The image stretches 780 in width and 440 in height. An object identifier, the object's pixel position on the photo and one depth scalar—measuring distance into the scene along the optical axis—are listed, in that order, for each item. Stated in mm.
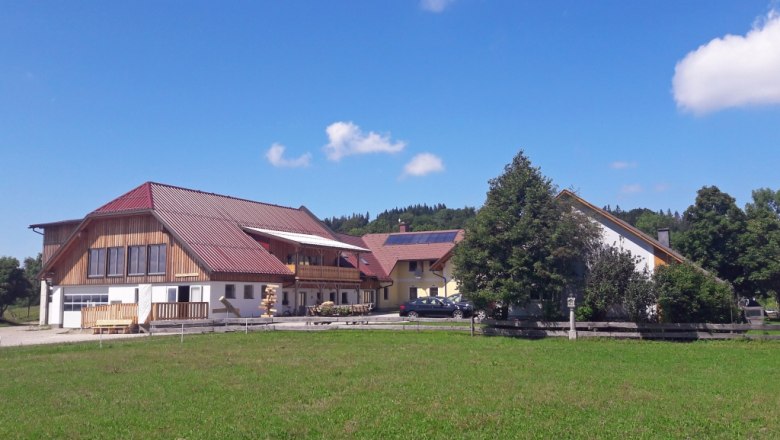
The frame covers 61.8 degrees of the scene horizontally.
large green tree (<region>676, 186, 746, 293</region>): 46719
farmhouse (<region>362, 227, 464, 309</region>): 63625
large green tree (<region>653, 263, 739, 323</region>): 27734
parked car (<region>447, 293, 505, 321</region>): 30250
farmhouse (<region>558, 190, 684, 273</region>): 31547
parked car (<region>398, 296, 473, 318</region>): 43062
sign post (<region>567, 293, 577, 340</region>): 27297
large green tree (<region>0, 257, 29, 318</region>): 66375
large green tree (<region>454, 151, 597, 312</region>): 29172
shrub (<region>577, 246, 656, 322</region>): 28328
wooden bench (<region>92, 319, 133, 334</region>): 37375
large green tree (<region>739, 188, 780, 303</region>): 45250
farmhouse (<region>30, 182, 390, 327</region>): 42781
